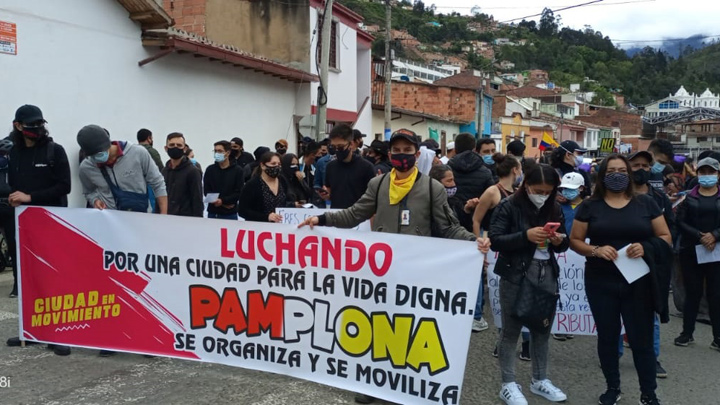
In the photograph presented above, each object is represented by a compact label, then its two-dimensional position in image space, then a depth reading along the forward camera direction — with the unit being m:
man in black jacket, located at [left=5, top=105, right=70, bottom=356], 5.48
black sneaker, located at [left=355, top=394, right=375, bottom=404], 4.41
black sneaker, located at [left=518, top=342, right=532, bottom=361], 5.63
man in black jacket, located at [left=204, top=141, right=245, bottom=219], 7.71
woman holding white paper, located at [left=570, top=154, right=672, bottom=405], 4.36
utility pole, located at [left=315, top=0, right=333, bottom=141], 15.17
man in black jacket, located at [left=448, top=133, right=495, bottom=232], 6.57
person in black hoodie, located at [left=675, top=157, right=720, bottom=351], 5.98
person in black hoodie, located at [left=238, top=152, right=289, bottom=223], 6.35
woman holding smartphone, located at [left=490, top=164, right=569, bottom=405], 4.34
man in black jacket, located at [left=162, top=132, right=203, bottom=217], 6.77
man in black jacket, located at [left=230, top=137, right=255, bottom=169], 9.01
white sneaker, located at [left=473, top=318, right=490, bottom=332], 6.43
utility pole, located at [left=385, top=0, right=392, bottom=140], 22.81
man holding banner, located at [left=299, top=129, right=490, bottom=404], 4.59
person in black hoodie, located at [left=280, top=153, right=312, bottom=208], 7.41
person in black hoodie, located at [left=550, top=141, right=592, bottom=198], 7.04
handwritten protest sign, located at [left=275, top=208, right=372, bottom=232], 6.65
